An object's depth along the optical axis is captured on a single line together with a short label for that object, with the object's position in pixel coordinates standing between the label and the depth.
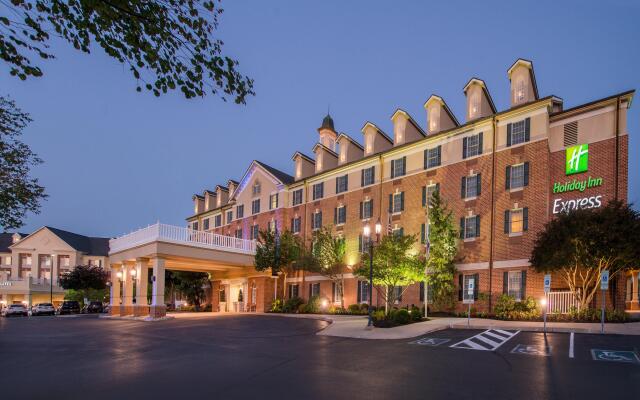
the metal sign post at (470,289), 22.88
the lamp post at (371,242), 21.95
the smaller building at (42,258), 89.12
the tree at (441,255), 29.72
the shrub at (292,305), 39.62
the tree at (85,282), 73.38
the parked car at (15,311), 54.68
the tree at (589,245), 22.19
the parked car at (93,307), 61.94
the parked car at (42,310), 56.47
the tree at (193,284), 52.12
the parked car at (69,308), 56.97
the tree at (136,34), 6.47
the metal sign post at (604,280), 18.67
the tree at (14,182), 16.66
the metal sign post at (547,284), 19.93
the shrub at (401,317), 23.30
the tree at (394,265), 27.30
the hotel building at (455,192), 26.75
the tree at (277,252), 39.66
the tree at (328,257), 37.19
